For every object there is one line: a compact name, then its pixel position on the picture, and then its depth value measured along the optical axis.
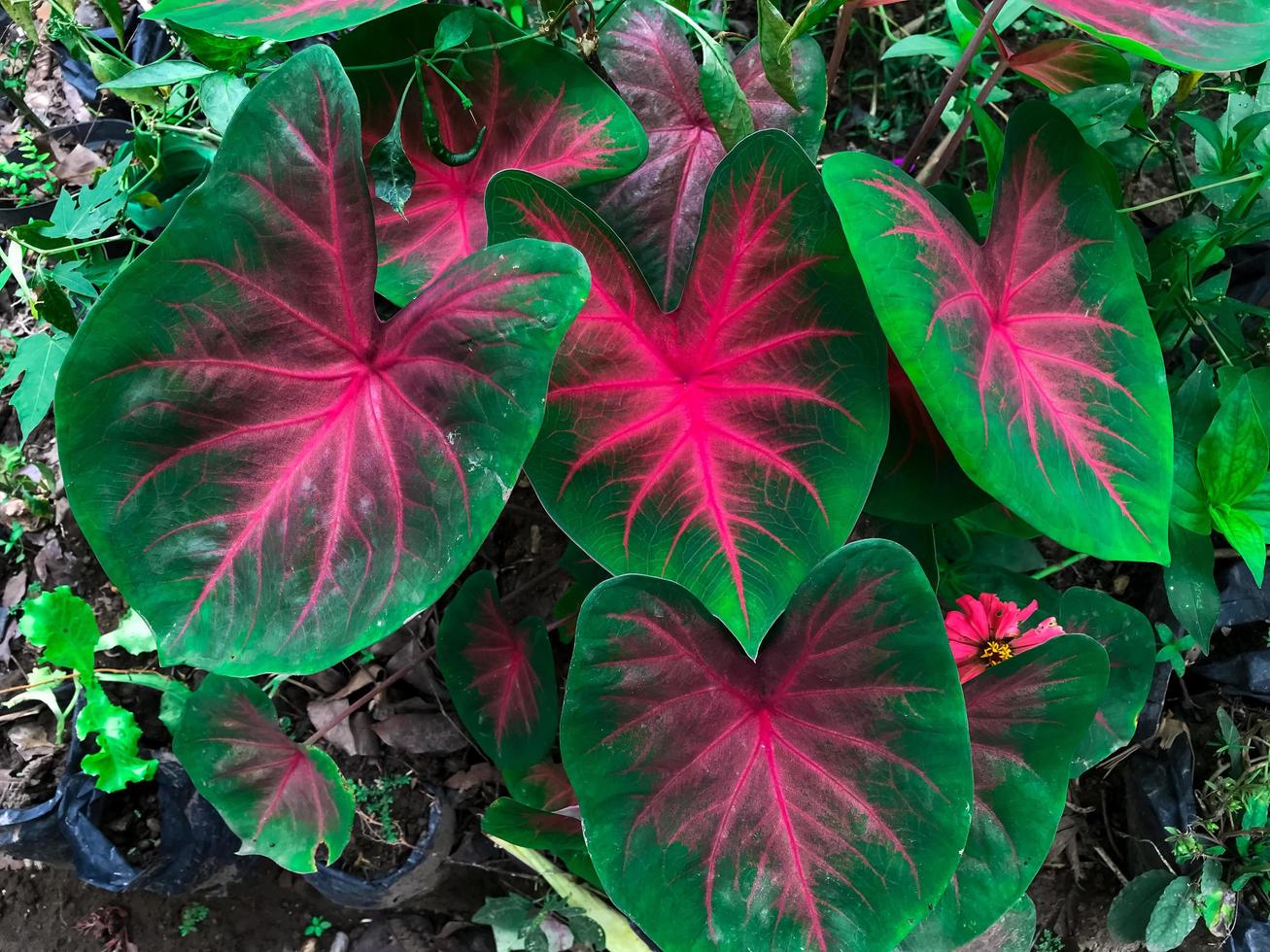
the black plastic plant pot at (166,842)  1.49
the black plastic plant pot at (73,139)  1.66
